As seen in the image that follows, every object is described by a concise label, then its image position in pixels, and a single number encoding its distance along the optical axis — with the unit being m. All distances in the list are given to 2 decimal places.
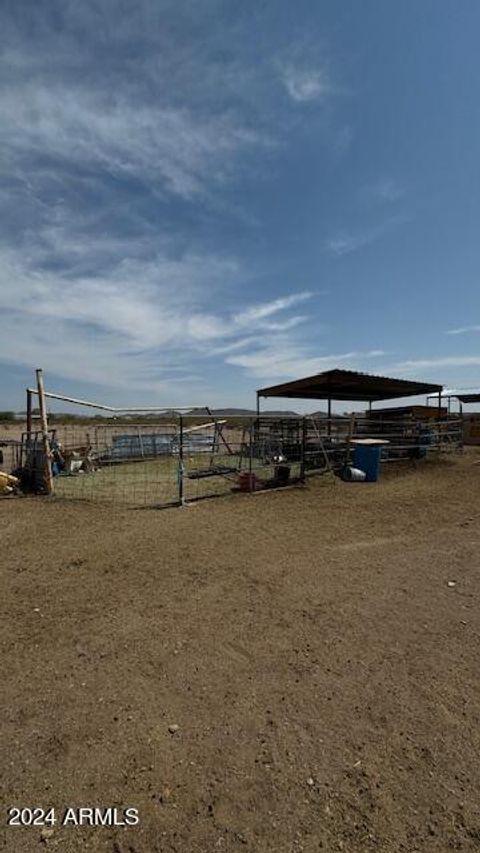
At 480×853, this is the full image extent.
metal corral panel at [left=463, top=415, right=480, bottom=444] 27.24
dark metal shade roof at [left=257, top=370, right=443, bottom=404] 15.29
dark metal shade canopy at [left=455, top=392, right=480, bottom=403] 29.45
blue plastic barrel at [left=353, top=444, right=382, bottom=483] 12.23
